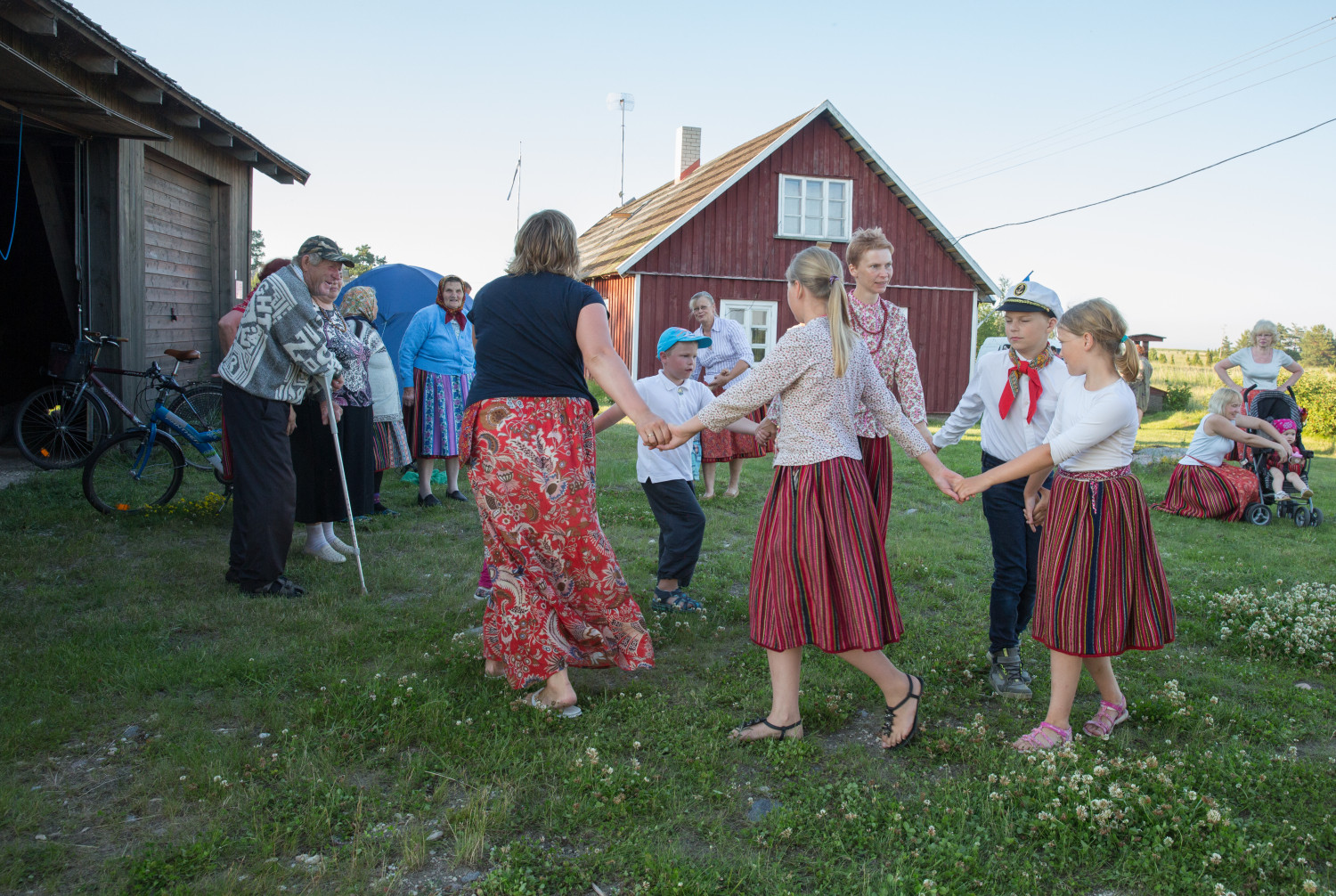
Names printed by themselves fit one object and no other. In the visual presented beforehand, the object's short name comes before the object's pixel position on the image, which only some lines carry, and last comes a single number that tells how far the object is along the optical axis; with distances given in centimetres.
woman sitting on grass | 862
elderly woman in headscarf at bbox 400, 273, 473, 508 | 790
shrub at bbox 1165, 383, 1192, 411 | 2414
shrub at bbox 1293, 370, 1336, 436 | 1719
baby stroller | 855
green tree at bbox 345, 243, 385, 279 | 4009
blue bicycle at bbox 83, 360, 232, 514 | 679
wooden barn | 771
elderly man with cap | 507
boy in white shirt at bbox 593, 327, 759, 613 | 505
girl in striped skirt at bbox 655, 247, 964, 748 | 331
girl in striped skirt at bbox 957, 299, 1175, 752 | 336
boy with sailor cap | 398
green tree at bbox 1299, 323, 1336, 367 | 7144
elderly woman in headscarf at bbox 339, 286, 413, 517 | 698
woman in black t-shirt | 360
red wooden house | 1956
